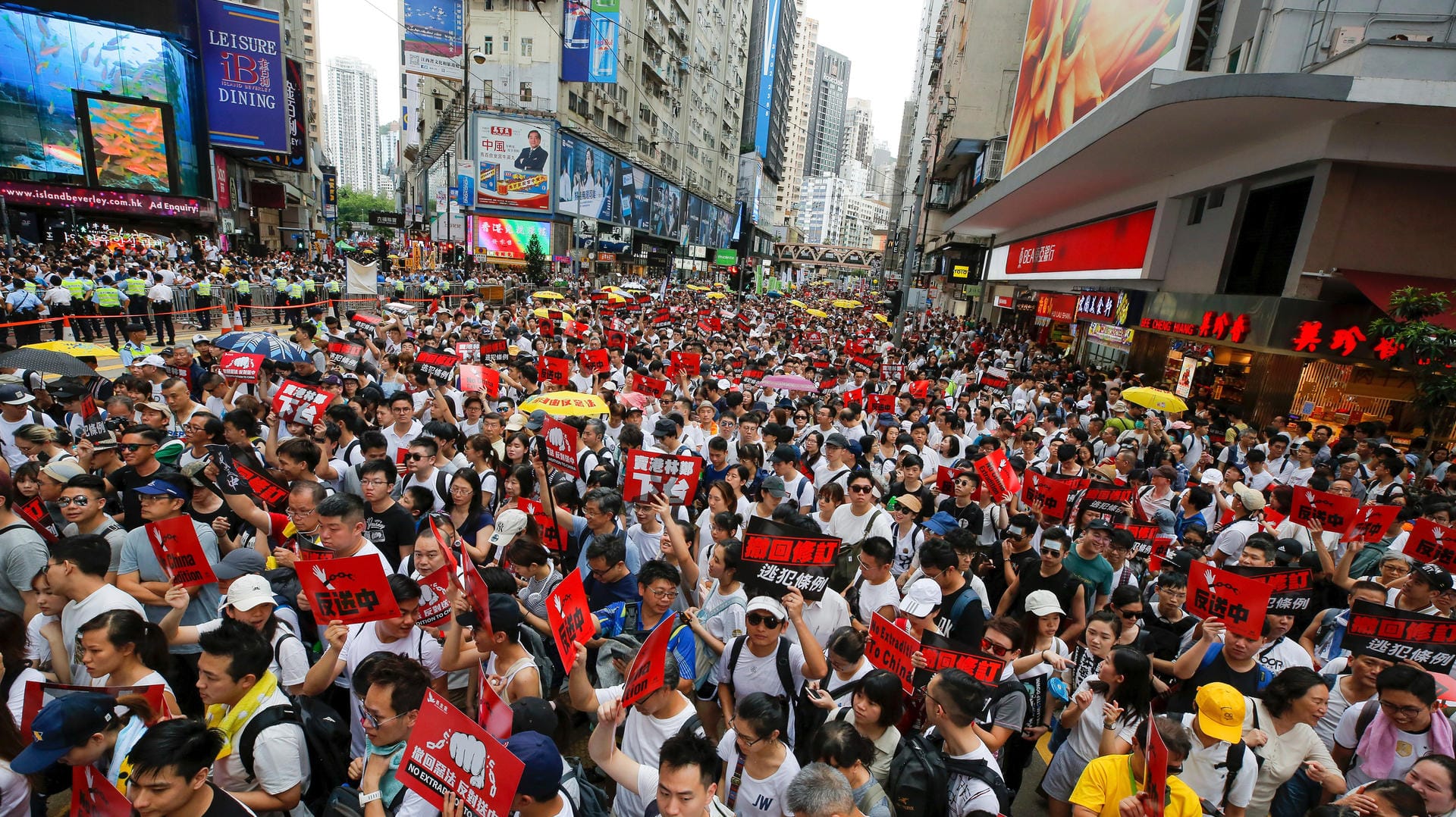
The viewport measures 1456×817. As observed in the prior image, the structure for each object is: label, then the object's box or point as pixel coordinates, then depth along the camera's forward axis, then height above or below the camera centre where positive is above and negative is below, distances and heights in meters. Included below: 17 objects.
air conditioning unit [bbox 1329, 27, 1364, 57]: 11.52 +4.37
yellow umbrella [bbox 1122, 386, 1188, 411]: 10.65 -1.58
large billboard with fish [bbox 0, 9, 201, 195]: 29.41 +5.13
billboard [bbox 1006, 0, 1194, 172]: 14.62 +5.81
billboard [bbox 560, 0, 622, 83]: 41.00 +11.45
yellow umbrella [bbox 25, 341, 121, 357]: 7.92 -1.71
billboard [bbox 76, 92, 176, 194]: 31.69 +2.50
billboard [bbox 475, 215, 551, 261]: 41.41 -0.19
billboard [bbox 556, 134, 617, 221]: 42.69 +3.79
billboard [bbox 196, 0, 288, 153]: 36.81 +6.99
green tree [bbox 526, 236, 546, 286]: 36.97 -1.38
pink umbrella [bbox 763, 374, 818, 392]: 11.33 -1.95
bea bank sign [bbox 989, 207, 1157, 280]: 17.88 +1.08
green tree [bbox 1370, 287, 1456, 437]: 8.88 -0.34
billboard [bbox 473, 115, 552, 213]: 39.91 +3.97
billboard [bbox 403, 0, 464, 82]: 32.09 +8.51
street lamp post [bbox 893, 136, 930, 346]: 21.12 +0.24
